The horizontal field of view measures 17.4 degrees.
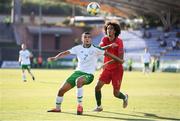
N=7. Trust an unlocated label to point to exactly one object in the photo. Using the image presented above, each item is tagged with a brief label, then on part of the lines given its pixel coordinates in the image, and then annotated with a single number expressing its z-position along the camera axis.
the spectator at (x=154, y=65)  57.88
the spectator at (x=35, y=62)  68.92
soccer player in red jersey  16.11
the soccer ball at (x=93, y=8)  23.06
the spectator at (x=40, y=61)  68.58
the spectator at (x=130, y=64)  61.66
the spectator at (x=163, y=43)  70.19
